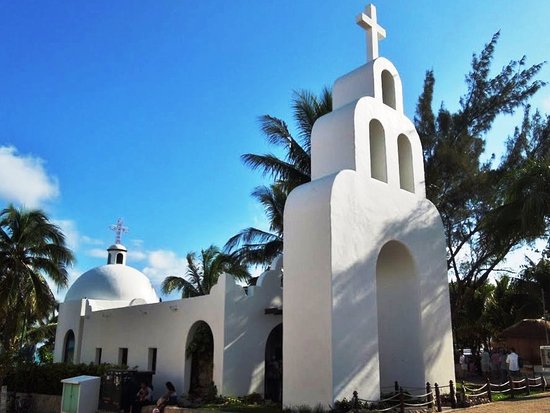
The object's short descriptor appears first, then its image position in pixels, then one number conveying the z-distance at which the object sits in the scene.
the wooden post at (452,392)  12.65
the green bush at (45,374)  17.83
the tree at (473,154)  19.27
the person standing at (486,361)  21.26
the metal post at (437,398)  11.77
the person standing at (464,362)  27.94
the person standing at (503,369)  17.77
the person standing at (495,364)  20.26
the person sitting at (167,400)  12.84
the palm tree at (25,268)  21.75
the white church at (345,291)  11.27
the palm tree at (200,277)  26.91
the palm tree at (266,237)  20.38
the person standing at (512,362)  17.34
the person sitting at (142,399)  14.45
